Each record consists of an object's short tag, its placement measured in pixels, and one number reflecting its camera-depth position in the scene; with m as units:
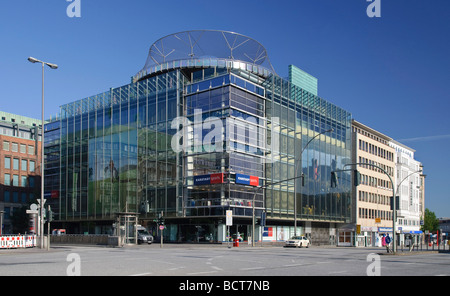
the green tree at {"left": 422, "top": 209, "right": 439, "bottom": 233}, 135.25
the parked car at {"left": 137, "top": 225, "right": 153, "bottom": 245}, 49.21
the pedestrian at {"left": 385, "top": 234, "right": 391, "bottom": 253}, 32.71
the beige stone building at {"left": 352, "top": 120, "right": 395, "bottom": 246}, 82.75
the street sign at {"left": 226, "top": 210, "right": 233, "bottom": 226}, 42.53
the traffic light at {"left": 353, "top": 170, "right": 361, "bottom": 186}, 32.46
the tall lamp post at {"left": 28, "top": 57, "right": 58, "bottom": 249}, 32.80
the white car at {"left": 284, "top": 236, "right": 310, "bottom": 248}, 46.56
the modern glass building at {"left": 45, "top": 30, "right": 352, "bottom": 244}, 54.06
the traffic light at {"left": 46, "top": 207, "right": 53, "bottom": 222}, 32.47
